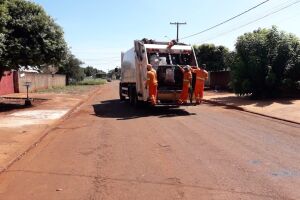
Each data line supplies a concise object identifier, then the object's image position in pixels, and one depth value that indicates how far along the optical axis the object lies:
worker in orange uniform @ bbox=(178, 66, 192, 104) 10.64
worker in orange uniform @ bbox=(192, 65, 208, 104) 10.89
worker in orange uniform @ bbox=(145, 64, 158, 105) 10.53
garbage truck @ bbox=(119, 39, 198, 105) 10.84
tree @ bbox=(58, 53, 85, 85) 45.09
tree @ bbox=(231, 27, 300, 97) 14.01
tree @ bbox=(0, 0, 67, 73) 11.95
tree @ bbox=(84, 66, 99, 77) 94.56
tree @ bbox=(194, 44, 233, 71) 29.56
